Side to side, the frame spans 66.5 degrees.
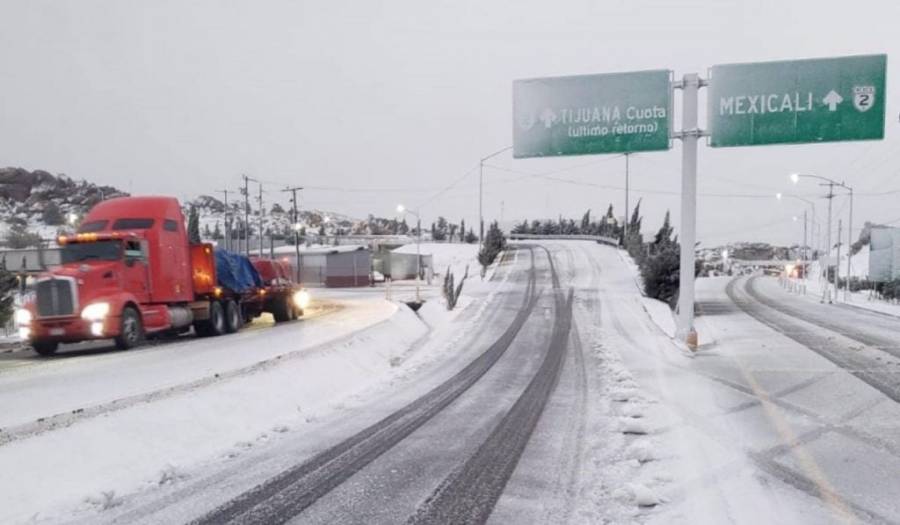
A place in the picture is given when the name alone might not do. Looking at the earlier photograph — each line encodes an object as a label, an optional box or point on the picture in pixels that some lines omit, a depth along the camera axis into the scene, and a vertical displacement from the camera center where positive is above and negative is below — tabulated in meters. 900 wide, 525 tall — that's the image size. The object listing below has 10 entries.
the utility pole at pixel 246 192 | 74.06 +5.00
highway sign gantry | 17.48 +3.31
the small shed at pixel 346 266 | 62.72 -2.78
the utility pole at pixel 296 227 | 59.75 +0.80
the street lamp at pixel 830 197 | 36.75 +2.42
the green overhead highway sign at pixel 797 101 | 17.41 +3.38
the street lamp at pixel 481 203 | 46.25 +2.37
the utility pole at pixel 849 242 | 51.28 -0.75
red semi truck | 15.88 -1.24
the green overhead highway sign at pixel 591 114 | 18.80 +3.39
